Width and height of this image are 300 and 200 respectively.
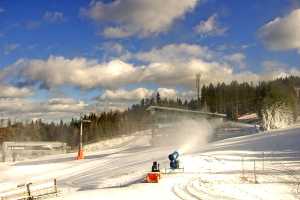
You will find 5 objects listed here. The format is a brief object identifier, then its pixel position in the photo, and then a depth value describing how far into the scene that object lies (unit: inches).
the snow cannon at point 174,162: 1168.8
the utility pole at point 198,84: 3895.2
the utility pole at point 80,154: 2156.7
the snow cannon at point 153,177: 1003.3
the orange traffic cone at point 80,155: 2162.9
